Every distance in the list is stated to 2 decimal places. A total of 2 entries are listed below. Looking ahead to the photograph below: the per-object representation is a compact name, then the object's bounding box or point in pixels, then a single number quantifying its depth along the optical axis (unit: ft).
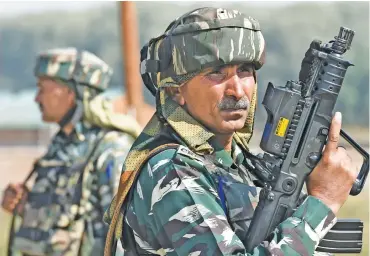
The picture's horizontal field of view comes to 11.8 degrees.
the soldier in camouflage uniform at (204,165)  17.62
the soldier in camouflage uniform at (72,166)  34.64
